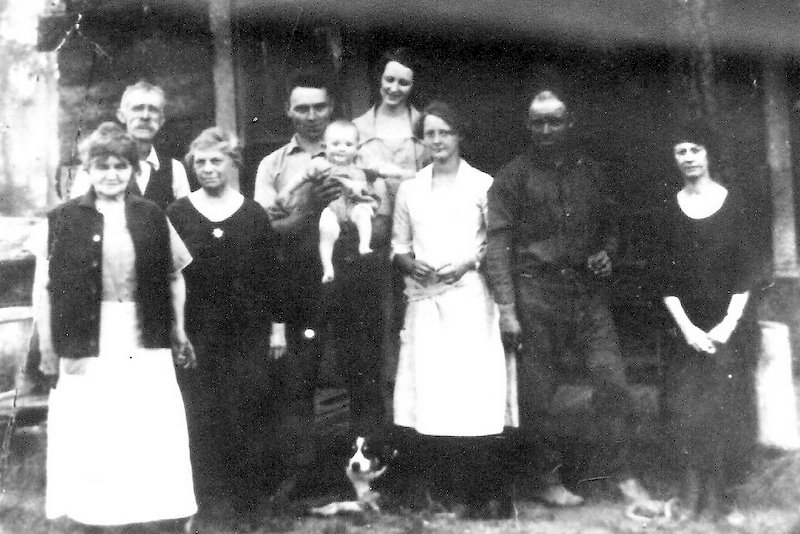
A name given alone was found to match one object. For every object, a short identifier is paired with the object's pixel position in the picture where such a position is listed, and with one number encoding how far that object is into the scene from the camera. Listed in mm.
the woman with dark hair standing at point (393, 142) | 4602
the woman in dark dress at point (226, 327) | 4441
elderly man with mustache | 4426
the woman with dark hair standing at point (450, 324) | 4453
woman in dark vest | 4293
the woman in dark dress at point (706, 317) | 4590
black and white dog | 4555
